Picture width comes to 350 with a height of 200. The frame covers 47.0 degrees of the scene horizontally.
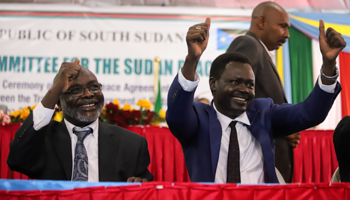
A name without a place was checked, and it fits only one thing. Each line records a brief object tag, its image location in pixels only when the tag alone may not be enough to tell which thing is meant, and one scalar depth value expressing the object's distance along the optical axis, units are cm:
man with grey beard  204
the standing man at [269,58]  251
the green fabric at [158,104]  564
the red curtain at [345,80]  609
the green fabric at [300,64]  618
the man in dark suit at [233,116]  186
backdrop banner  589
